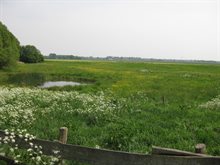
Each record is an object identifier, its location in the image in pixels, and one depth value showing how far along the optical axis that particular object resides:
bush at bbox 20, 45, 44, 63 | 70.92
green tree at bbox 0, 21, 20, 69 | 41.26
